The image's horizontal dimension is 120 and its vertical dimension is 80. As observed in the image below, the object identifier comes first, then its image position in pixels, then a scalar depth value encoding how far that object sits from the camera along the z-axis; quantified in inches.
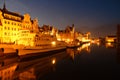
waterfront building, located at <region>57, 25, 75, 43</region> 2554.6
